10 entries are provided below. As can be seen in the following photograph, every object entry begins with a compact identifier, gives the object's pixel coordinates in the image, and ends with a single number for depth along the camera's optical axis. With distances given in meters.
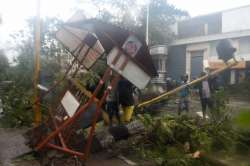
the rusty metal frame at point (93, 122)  4.33
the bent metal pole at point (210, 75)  6.24
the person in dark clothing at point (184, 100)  9.99
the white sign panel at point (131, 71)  4.48
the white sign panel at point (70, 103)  4.65
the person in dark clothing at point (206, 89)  8.79
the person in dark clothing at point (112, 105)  6.88
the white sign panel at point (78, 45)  5.50
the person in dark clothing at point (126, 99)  6.32
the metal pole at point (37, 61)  5.93
